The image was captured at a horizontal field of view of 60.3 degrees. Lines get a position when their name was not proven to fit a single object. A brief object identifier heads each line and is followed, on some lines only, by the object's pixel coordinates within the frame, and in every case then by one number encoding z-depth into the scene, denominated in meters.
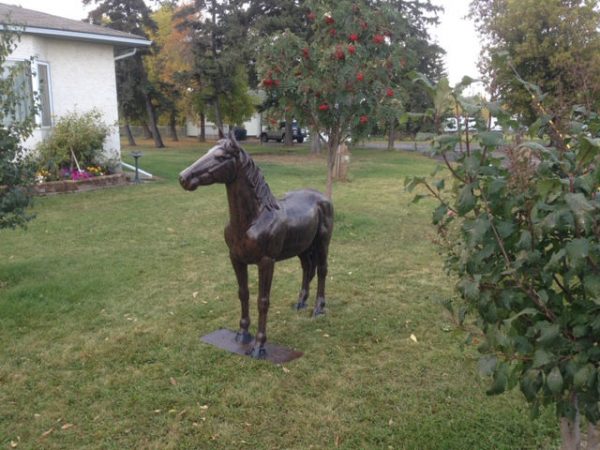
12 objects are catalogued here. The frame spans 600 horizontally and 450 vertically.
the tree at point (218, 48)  26.78
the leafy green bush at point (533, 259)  1.88
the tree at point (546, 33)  19.70
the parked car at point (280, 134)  38.15
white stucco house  12.93
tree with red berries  8.29
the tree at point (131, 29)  30.80
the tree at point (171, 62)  29.36
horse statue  3.94
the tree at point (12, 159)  6.02
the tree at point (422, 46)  29.25
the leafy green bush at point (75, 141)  12.95
